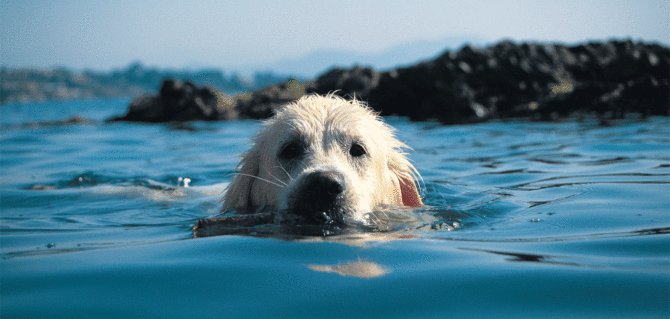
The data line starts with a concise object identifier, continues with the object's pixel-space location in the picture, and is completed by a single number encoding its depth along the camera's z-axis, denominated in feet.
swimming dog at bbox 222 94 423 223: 13.47
